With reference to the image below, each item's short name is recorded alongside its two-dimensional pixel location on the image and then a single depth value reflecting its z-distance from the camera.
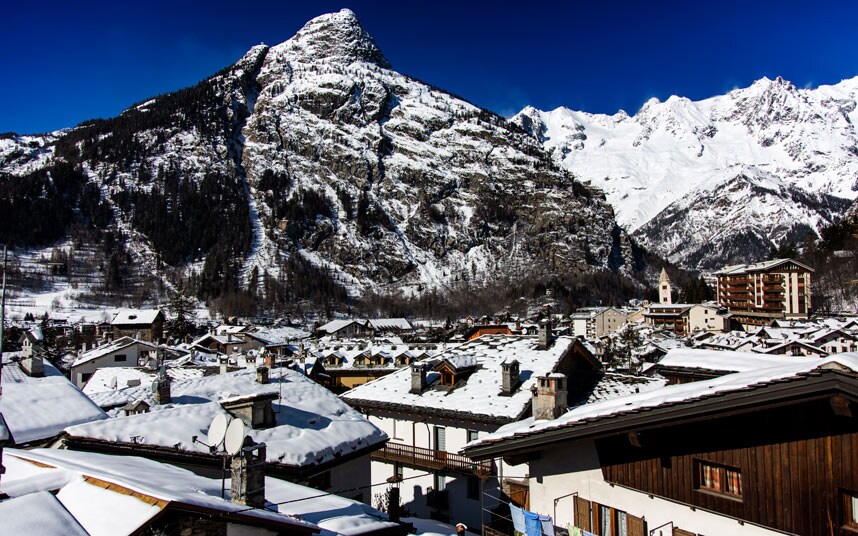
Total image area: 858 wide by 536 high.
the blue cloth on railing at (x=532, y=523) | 9.42
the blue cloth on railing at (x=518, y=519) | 9.71
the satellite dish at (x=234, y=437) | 10.20
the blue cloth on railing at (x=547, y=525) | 9.44
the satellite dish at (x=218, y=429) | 10.79
